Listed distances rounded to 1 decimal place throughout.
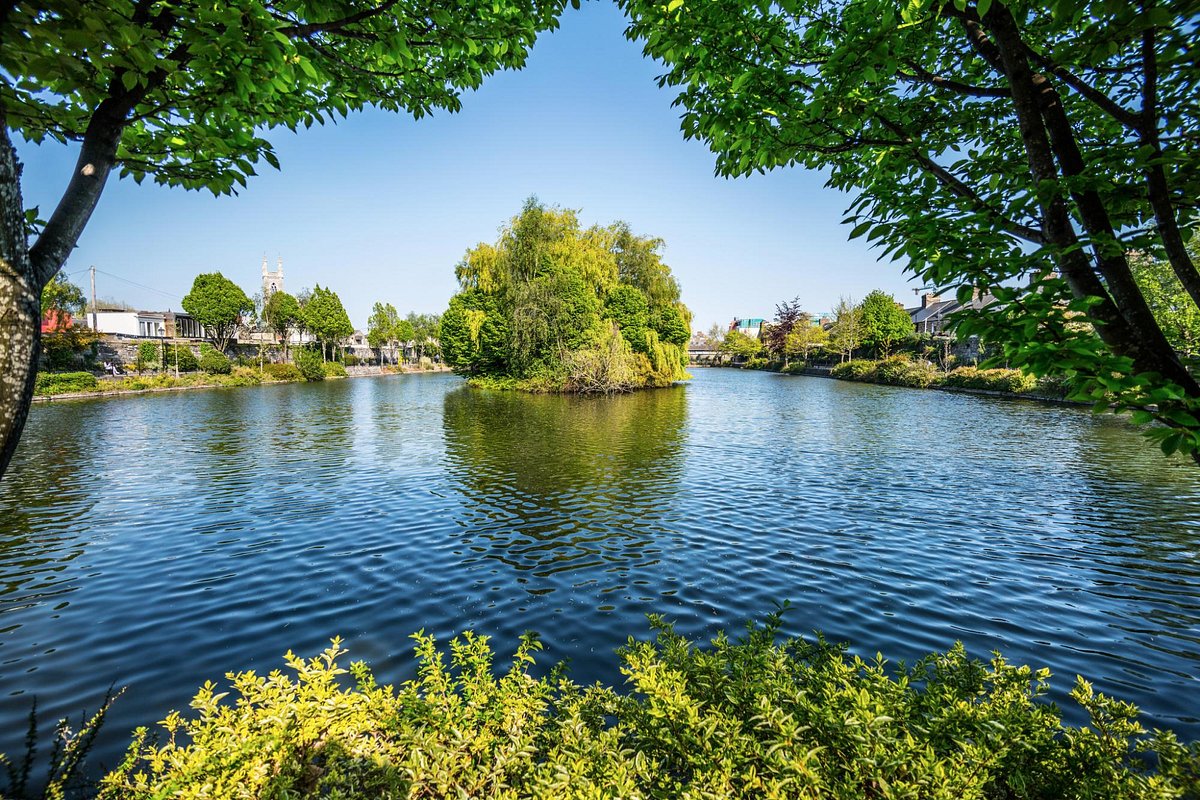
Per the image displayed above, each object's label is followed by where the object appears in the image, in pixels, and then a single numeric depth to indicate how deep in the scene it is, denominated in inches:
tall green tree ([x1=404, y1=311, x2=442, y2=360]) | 4901.6
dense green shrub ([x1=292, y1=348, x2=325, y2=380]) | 3038.9
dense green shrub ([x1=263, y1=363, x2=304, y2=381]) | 2800.2
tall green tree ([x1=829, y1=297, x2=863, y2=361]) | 3297.2
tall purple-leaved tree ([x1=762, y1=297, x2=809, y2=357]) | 4333.2
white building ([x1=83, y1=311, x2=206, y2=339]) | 3090.6
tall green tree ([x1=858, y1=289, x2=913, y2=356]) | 3065.9
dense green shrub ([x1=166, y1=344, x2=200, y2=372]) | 2556.6
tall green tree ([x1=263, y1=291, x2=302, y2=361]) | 3400.6
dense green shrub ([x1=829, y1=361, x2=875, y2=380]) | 2702.3
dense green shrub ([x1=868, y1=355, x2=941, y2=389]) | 2153.2
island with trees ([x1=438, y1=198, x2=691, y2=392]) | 1776.6
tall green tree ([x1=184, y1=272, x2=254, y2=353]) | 2923.2
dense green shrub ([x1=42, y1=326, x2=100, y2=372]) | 1801.2
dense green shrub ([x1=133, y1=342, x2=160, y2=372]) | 2390.5
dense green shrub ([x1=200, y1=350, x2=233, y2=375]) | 2572.3
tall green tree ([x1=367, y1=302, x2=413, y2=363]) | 4746.6
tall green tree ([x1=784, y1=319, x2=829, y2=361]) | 3882.9
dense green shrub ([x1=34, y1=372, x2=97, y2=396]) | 1670.8
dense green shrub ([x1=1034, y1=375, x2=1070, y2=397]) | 1478.8
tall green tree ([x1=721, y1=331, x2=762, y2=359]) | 5002.5
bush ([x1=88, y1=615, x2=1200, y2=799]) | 113.4
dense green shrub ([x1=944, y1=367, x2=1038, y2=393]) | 1653.5
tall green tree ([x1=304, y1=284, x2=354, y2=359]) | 3513.8
